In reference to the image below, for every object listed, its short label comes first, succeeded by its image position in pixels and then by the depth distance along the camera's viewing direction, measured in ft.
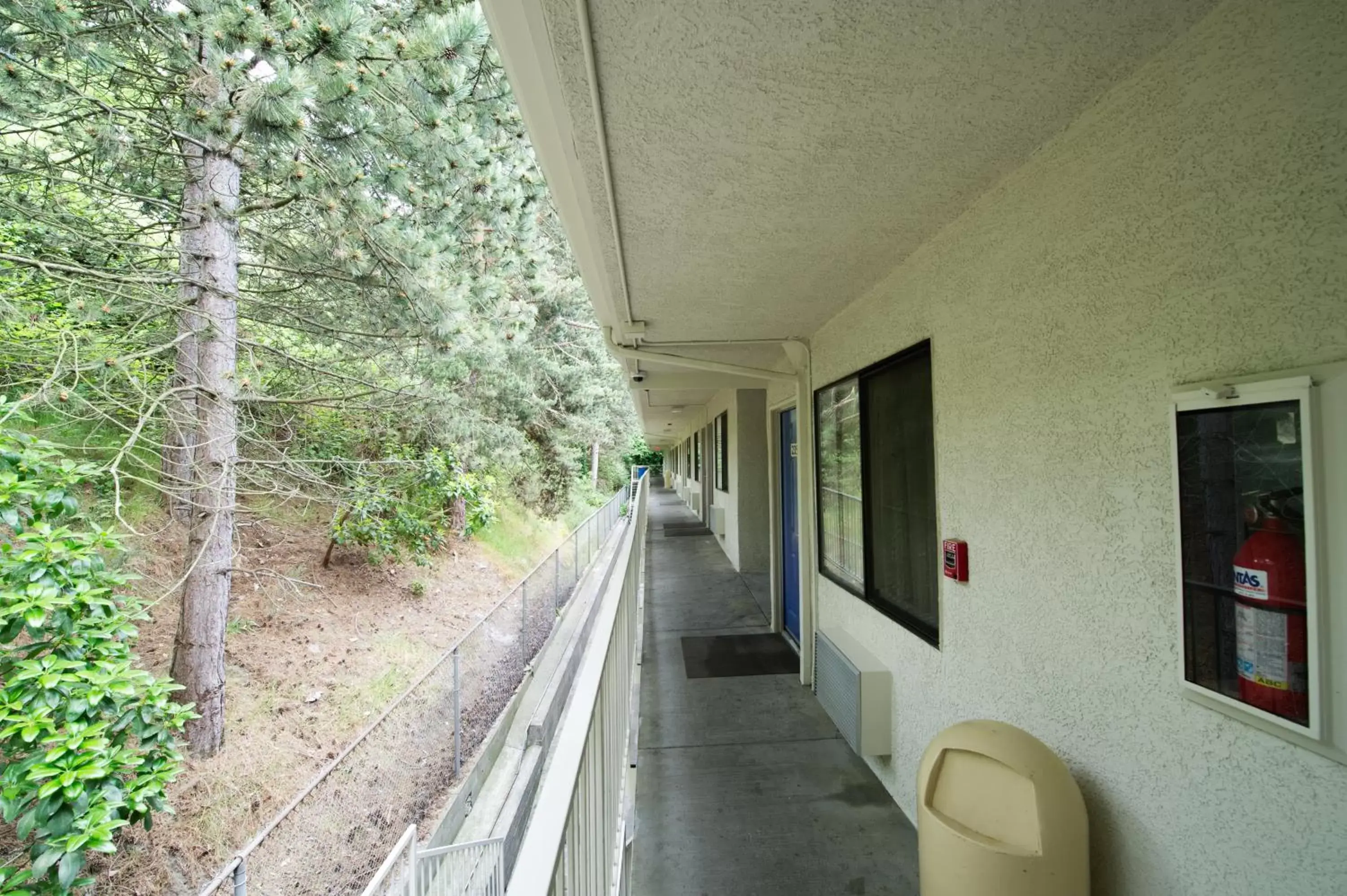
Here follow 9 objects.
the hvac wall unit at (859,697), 8.57
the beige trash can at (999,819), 4.32
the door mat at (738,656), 13.57
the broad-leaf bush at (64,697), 8.04
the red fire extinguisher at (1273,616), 3.18
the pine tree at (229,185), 11.27
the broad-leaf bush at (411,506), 22.24
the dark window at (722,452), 27.07
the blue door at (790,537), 15.66
